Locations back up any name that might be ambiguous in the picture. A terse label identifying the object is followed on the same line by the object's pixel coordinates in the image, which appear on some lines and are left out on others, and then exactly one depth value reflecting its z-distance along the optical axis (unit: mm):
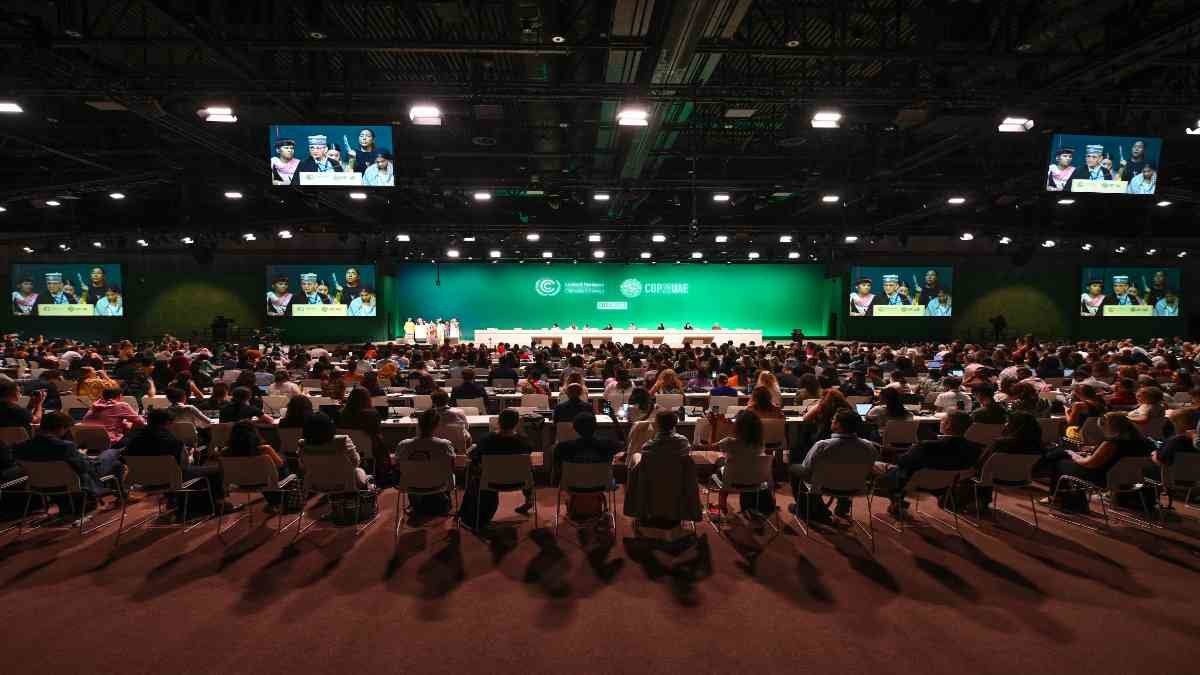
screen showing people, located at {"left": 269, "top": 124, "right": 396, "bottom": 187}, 8312
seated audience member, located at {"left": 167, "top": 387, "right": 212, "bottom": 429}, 6980
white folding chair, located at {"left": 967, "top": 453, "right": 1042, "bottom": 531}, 5520
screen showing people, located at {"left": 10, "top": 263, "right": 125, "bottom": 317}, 24469
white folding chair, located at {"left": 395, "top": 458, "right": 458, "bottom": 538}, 5324
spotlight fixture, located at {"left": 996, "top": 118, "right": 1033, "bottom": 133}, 8711
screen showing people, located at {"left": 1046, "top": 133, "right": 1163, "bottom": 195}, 9031
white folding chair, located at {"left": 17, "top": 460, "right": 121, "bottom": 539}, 5250
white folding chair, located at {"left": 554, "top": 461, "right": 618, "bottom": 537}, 5289
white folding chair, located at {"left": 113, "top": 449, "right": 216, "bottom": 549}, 5297
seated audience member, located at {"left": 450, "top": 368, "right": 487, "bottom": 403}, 8727
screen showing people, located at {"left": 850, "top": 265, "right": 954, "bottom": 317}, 25672
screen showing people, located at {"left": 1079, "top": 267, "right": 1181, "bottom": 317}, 25531
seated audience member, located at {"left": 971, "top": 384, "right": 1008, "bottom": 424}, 6710
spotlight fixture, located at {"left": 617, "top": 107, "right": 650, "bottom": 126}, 8180
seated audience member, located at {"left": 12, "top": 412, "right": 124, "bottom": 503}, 5254
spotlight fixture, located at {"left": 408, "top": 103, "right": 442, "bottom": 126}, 8344
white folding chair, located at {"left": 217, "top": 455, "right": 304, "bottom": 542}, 5367
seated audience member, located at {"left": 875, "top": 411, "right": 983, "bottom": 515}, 5391
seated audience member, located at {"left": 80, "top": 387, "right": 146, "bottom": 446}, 6652
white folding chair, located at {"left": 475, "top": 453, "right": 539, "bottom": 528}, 5328
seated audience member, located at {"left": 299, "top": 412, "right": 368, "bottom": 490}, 5352
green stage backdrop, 28266
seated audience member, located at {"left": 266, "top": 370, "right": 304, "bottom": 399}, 8758
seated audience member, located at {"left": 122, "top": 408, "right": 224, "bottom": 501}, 5418
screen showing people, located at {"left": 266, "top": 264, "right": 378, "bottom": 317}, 25250
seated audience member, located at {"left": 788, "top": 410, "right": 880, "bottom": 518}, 5227
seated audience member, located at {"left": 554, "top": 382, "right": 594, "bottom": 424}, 6738
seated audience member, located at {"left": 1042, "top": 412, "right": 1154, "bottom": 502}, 5629
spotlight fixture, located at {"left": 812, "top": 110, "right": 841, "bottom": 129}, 8594
